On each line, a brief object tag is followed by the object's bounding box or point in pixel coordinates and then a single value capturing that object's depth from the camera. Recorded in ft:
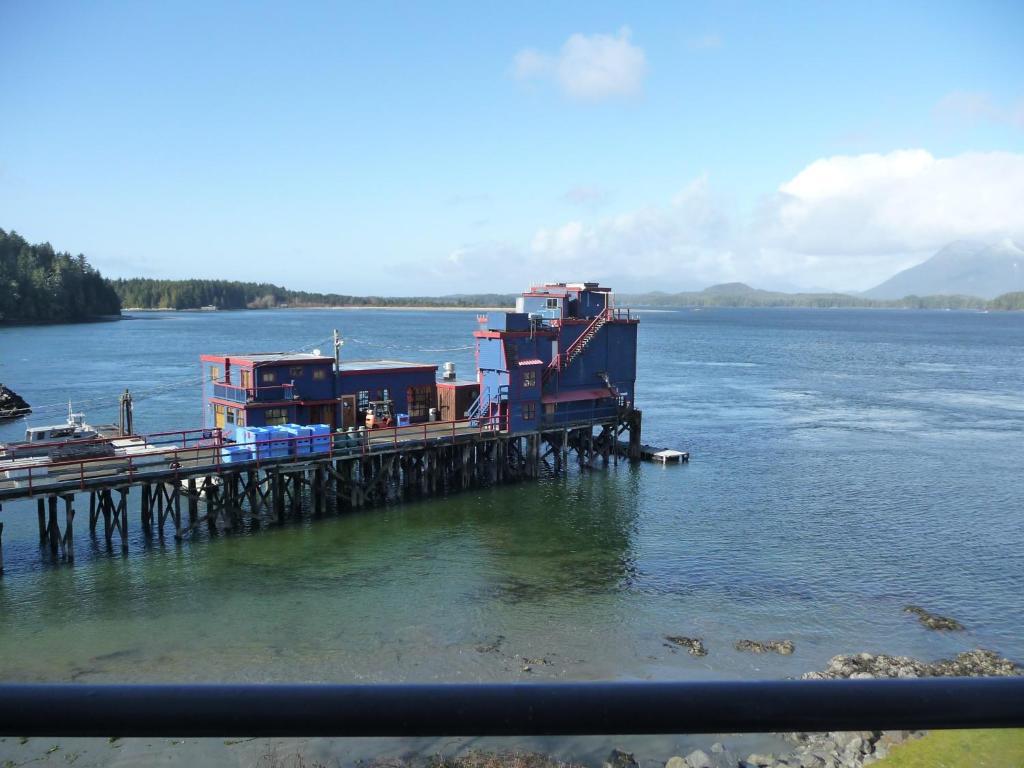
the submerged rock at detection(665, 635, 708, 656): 82.38
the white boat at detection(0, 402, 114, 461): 124.16
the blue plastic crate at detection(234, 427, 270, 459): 124.36
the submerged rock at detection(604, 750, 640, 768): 58.18
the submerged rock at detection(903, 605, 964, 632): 89.61
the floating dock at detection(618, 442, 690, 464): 172.04
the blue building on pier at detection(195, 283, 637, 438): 134.00
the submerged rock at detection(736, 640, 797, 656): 82.99
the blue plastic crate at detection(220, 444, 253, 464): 122.93
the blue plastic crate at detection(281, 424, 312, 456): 126.72
